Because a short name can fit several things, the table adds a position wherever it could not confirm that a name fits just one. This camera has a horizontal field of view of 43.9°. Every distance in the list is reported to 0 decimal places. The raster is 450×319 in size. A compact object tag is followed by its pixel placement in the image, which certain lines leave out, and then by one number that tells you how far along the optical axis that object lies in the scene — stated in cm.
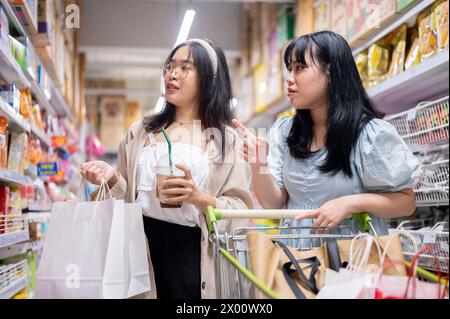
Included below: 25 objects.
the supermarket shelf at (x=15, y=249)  253
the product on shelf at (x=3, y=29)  200
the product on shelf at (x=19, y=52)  231
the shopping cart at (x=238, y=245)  133
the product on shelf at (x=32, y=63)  264
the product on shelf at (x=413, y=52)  252
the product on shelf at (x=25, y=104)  260
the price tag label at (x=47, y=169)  321
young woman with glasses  183
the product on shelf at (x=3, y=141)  205
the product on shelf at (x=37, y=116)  306
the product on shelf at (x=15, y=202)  243
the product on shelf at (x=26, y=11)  215
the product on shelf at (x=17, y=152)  244
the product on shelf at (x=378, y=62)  273
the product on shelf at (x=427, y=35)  238
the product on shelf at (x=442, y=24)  228
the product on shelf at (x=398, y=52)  262
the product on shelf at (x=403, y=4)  233
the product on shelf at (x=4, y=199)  228
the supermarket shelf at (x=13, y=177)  205
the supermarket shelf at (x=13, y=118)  209
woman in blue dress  164
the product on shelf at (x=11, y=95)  224
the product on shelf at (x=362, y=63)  271
